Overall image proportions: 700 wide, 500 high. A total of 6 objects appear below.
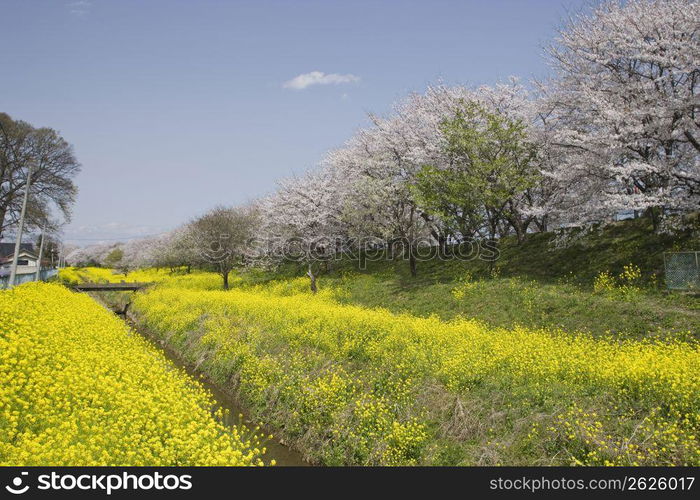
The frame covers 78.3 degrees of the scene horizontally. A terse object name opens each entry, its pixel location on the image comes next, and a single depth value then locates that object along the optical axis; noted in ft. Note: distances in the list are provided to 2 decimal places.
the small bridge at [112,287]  138.62
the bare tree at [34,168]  126.00
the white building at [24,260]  252.48
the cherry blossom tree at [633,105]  61.52
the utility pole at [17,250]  88.63
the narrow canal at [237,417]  39.14
